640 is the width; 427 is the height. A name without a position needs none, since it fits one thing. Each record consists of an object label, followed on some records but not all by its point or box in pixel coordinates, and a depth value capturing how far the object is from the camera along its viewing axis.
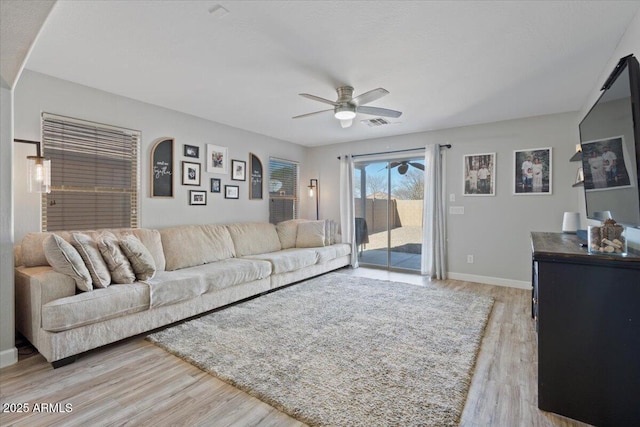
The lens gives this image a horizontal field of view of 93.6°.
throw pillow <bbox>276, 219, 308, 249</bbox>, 5.26
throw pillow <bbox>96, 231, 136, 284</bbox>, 2.71
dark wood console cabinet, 1.58
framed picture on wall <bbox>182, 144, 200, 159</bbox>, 4.17
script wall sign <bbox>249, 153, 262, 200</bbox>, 5.19
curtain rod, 4.89
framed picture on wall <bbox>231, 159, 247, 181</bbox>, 4.85
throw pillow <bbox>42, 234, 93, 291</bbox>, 2.38
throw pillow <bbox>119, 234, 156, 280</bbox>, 2.87
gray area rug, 1.79
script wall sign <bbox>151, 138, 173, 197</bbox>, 3.82
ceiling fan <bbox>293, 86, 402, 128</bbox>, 3.08
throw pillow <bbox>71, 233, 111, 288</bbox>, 2.54
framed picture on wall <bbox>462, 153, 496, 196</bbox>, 4.57
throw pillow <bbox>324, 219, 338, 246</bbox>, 5.42
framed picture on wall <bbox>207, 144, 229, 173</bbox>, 4.48
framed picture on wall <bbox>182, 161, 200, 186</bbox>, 4.15
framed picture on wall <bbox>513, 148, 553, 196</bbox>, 4.19
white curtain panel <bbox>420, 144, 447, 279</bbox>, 4.91
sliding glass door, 5.41
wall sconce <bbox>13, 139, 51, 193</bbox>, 2.62
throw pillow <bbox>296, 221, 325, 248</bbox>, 5.24
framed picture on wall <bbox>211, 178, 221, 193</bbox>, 4.54
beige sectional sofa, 2.24
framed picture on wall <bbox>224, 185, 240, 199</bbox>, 4.75
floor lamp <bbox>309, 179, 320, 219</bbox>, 6.26
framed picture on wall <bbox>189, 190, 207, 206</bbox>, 4.25
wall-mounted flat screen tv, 1.59
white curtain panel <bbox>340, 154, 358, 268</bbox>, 5.80
